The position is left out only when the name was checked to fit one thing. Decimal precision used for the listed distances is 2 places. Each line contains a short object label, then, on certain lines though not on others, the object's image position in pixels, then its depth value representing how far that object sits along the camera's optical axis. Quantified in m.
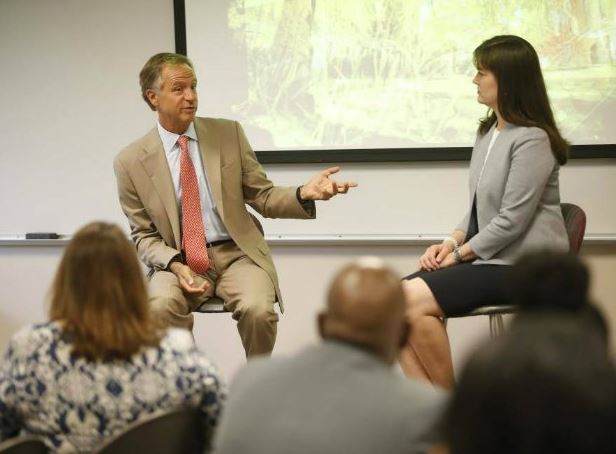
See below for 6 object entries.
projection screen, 7.79
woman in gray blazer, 6.02
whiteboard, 8.22
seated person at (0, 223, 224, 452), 3.56
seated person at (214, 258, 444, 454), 2.72
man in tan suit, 6.46
